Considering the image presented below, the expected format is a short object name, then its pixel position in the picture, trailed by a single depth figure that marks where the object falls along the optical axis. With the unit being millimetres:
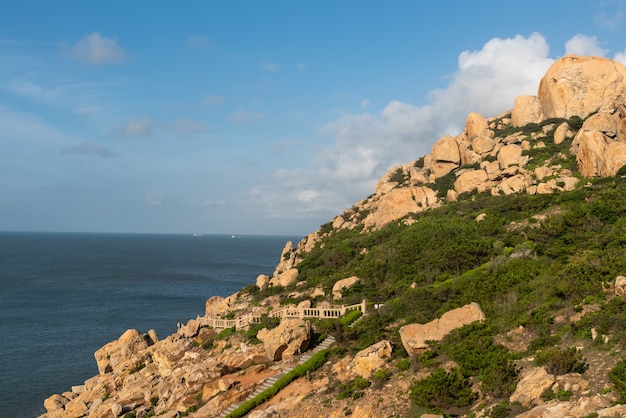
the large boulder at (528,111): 78188
